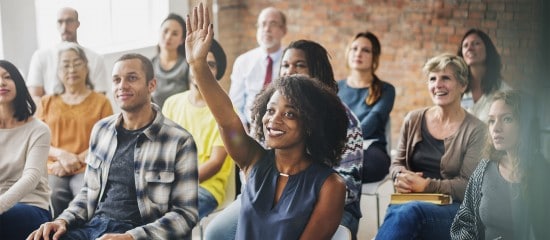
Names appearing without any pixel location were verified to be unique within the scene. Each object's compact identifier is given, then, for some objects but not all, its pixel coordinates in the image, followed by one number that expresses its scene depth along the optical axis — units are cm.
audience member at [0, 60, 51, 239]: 417
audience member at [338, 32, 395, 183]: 412
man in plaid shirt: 397
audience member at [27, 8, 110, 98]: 421
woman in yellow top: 407
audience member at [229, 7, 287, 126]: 411
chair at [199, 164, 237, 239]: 409
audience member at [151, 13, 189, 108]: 409
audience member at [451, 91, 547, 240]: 372
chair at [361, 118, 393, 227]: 412
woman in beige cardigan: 385
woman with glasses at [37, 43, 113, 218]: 423
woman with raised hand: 360
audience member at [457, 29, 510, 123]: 380
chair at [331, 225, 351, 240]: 369
